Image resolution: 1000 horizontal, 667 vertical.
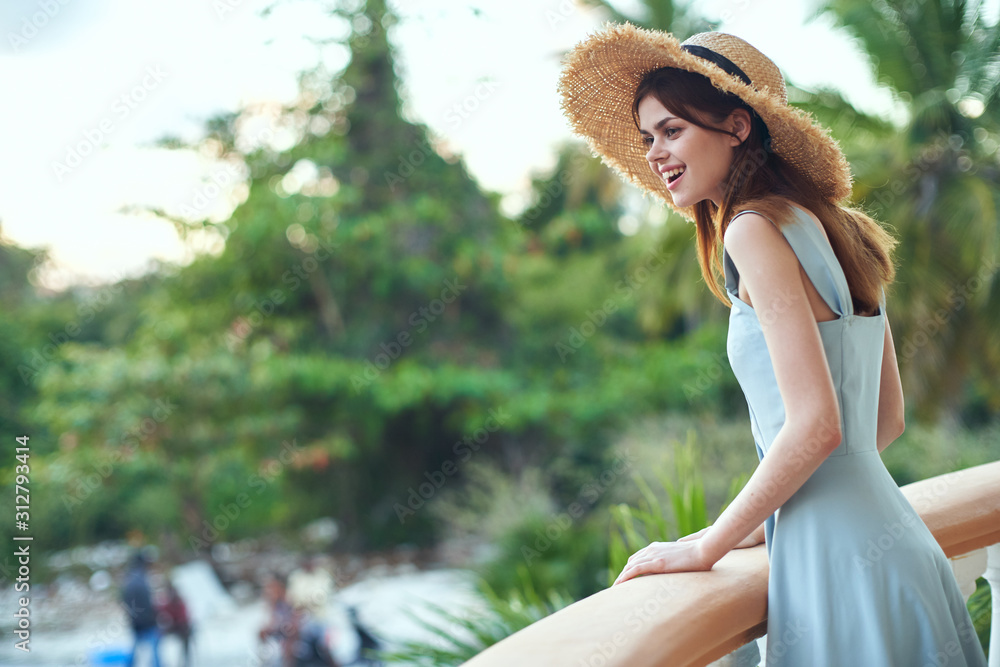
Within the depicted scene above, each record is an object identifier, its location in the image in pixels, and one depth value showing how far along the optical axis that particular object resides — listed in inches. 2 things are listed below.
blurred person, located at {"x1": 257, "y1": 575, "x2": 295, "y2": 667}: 285.0
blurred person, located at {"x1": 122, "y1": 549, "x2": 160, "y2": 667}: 299.4
